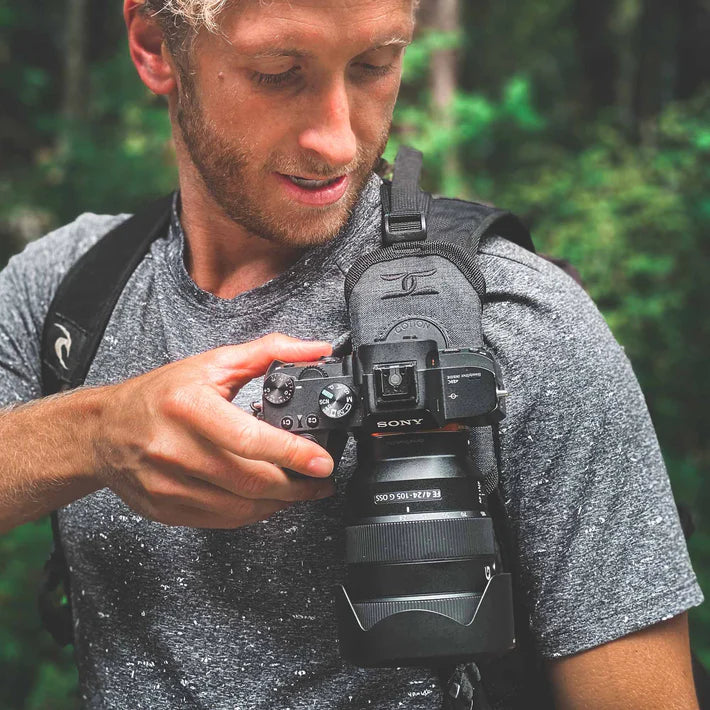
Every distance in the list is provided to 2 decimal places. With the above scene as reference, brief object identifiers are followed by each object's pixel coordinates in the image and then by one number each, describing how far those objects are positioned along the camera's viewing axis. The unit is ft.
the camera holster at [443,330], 4.20
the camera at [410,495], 4.21
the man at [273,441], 4.79
